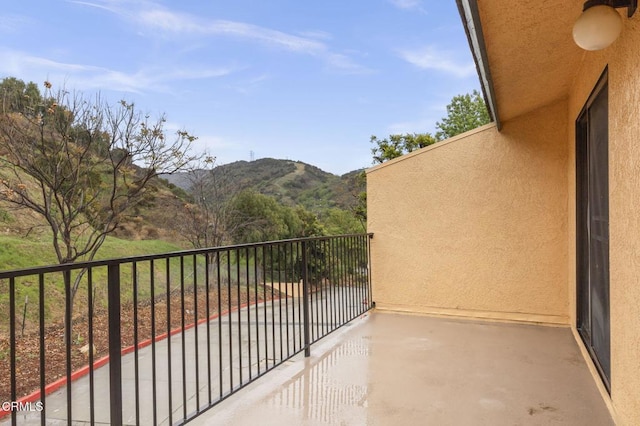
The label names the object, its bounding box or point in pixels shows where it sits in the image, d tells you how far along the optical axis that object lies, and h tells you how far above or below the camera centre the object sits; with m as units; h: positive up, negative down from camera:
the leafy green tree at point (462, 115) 16.14 +4.17
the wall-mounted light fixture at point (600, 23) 1.60 +0.79
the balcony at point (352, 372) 2.09 -1.15
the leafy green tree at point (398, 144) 10.66 +1.96
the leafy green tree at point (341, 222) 12.34 -0.23
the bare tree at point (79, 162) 5.43 +0.89
